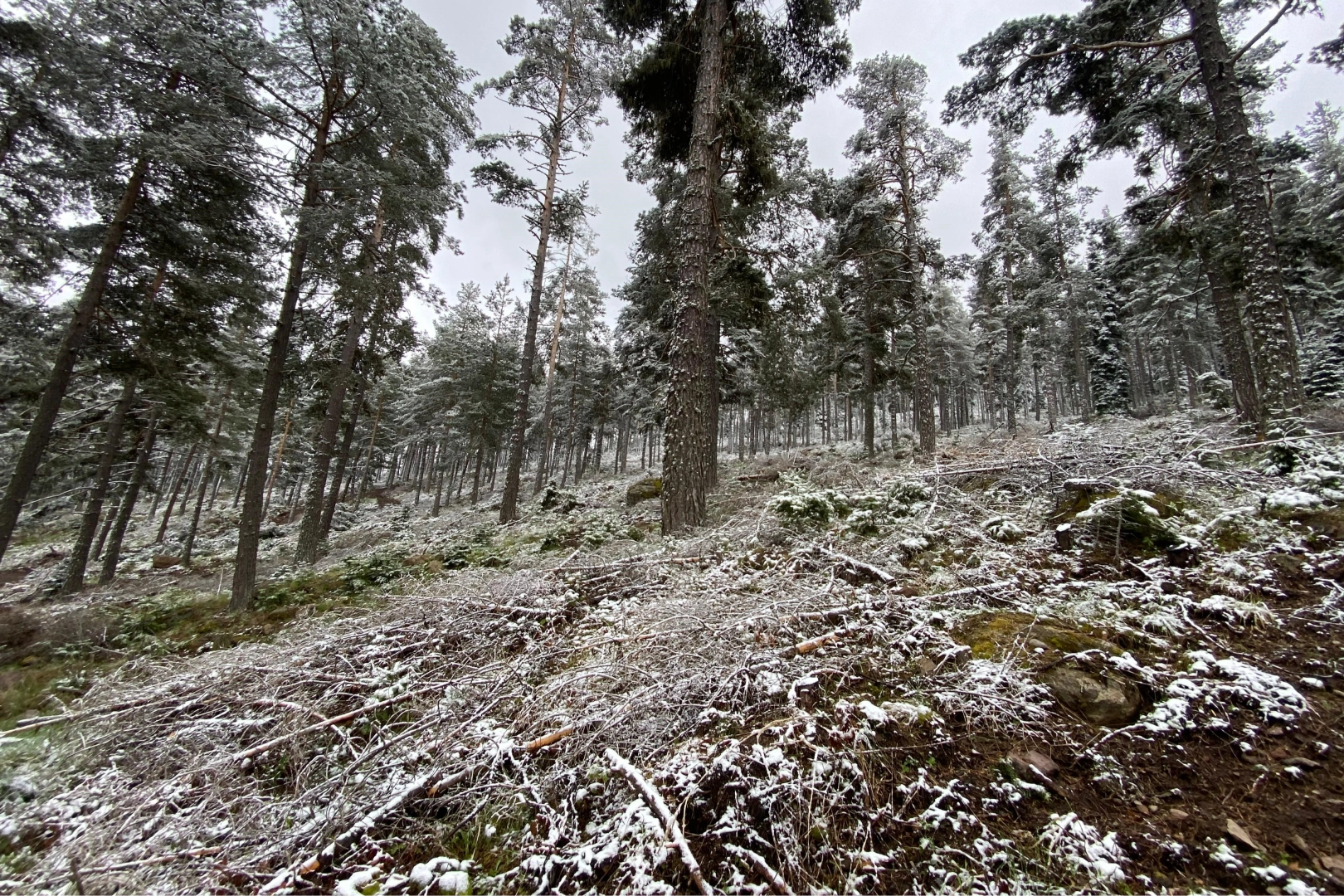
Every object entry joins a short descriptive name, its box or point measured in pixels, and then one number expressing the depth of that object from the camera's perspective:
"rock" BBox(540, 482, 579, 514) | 12.38
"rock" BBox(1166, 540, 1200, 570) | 3.56
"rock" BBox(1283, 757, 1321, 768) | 1.93
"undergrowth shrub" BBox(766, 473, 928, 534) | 5.52
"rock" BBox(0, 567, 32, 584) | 18.29
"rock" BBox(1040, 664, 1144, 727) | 2.31
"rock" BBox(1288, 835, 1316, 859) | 1.58
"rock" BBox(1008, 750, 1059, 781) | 2.03
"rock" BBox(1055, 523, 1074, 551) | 4.09
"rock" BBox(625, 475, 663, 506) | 12.04
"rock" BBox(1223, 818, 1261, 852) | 1.63
